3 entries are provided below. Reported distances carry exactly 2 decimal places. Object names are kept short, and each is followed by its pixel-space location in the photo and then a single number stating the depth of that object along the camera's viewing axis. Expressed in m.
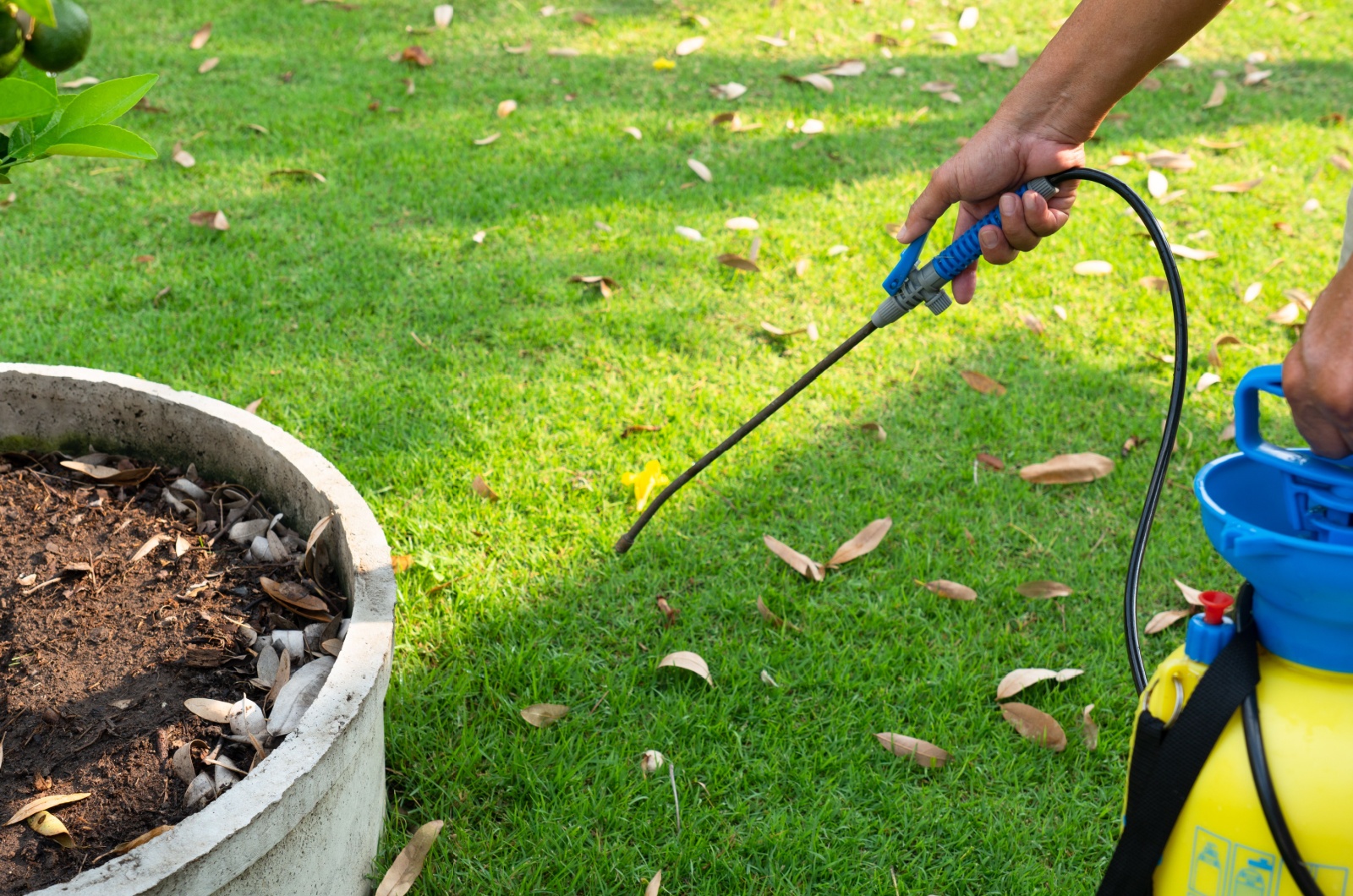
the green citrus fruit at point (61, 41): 1.24
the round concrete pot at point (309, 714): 1.38
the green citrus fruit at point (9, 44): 1.18
